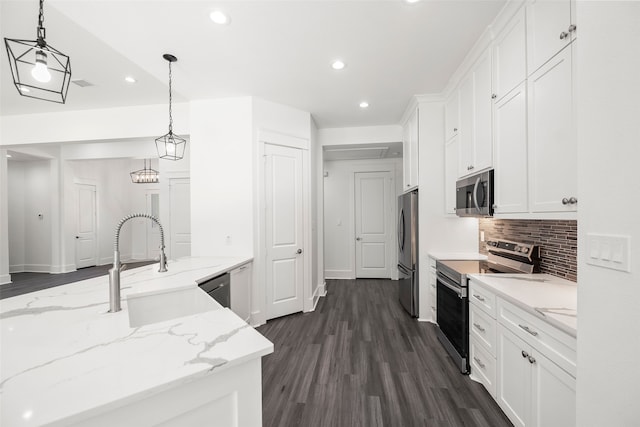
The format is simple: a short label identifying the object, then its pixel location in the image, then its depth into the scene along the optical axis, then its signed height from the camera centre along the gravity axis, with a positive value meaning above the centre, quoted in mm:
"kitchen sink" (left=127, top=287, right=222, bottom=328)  1610 -600
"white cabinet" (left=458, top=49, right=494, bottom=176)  2199 +862
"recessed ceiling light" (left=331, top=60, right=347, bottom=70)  2556 +1454
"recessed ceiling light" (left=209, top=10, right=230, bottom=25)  1901 +1440
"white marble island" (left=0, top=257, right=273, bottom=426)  645 -459
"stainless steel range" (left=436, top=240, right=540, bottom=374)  2188 -617
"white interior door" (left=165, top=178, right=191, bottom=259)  5270 -46
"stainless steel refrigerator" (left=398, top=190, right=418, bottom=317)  3355 -518
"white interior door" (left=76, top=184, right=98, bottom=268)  6684 -341
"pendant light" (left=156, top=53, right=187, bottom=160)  2438 +695
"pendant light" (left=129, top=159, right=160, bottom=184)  6383 +889
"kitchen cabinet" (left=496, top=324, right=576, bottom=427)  1216 -924
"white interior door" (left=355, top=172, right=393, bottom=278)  5629 -244
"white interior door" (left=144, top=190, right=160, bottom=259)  7812 -448
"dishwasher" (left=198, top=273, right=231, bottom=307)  2248 -678
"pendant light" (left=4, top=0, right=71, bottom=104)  1205 +1533
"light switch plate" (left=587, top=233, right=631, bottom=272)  853 -135
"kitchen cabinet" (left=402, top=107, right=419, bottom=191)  3469 +870
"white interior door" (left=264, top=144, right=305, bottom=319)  3434 -223
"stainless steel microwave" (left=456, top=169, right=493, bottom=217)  2132 +152
